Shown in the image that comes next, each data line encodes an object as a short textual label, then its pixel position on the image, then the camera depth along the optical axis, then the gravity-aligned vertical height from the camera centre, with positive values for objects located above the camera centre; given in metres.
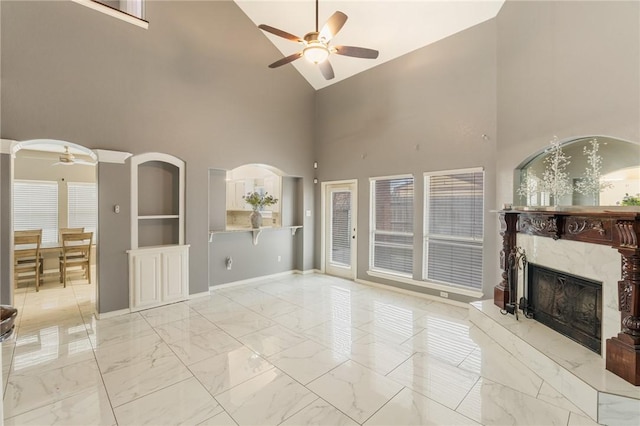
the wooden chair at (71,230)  6.82 -0.41
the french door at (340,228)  6.34 -0.35
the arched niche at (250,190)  6.74 +0.51
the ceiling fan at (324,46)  3.20 +1.95
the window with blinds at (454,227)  4.61 -0.24
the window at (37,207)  6.86 +0.13
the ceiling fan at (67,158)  6.20 +1.13
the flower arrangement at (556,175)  3.29 +0.43
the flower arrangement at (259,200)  6.03 +0.25
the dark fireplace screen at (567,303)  2.72 -0.92
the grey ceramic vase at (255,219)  6.03 -0.13
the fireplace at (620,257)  2.23 -0.38
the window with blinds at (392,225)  5.45 -0.25
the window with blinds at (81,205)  7.51 +0.19
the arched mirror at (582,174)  2.91 +0.42
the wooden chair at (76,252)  5.66 -0.77
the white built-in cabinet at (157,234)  4.45 -0.34
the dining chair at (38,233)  5.78 -0.42
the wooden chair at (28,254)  5.31 -0.75
